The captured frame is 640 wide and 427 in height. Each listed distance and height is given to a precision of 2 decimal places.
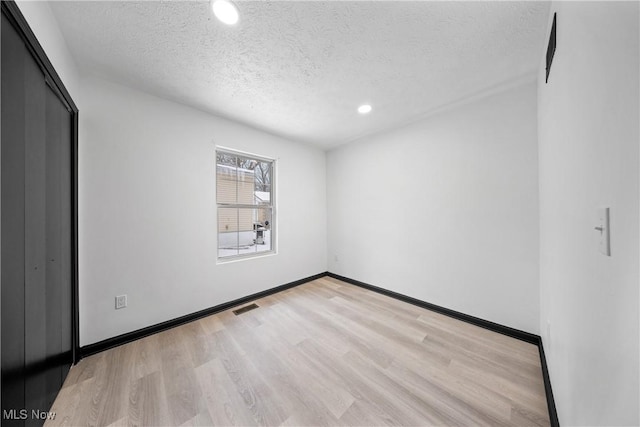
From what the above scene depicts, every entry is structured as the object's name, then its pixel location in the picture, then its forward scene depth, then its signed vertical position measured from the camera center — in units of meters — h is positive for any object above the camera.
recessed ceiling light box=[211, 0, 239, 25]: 1.30 +1.26
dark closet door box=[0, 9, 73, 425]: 0.96 -0.10
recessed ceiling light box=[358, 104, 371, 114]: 2.54 +1.25
